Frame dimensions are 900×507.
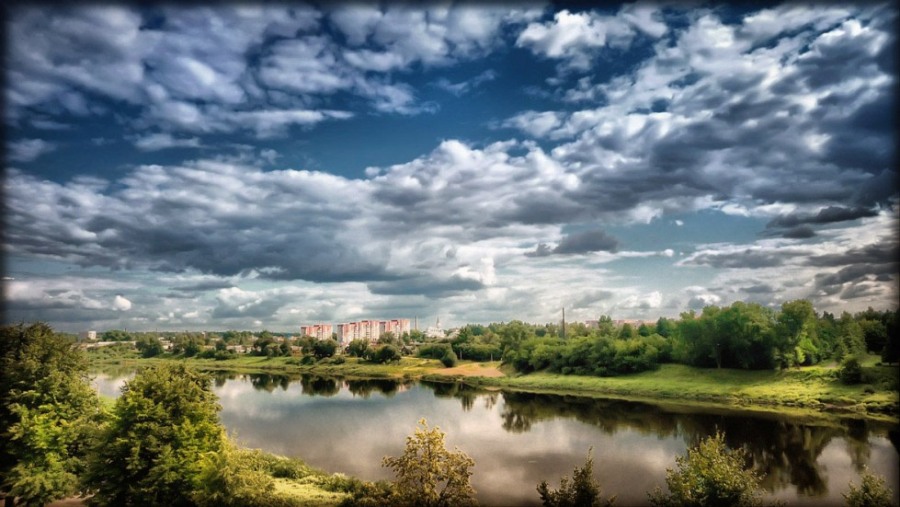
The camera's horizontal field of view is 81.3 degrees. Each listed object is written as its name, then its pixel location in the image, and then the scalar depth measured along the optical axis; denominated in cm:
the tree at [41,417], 2017
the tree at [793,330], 5709
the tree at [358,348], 11212
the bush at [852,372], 4969
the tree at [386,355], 10625
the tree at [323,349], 11425
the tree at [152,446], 1848
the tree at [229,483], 1702
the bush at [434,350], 10656
